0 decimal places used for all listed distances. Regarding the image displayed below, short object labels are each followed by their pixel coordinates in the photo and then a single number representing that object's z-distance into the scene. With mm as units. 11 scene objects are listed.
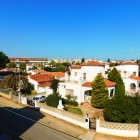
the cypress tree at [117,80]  23513
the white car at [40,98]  21506
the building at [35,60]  109968
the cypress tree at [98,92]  19687
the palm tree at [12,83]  24804
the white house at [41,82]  26543
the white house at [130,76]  27042
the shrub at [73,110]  17721
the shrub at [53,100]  18566
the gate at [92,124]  13794
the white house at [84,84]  21726
